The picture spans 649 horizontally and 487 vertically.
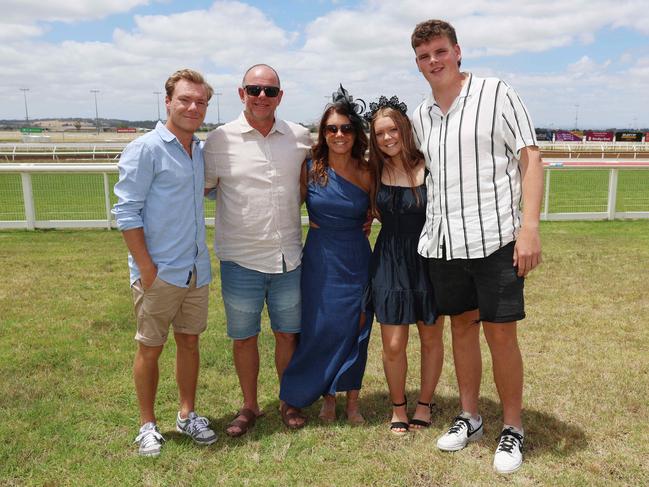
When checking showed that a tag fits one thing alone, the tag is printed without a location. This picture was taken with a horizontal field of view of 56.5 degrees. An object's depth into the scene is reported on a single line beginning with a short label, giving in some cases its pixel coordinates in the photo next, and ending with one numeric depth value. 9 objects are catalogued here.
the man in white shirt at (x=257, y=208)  3.38
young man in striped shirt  2.91
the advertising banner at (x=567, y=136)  65.06
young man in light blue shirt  3.01
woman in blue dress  3.48
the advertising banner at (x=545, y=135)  66.75
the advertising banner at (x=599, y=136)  64.19
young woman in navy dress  3.30
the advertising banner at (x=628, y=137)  61.94
